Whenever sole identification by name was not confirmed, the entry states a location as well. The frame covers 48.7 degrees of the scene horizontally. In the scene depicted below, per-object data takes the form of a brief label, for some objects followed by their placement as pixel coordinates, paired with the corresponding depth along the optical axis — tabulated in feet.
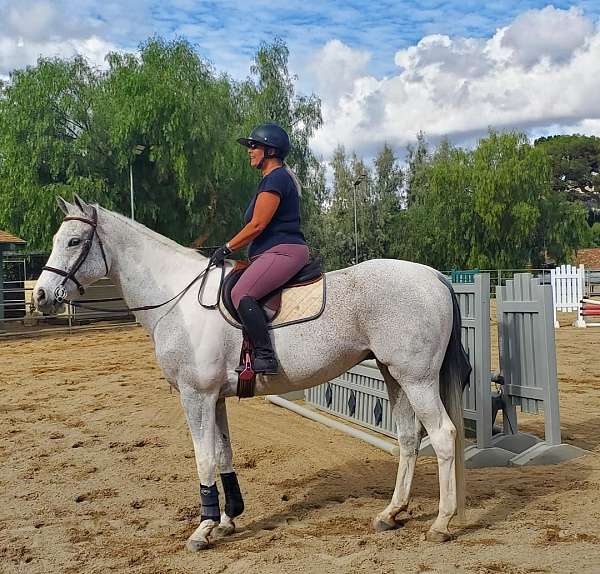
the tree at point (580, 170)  235.40
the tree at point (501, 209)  120.47
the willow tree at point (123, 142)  78.33
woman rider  14.26
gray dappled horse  14.39
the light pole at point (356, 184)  152.76
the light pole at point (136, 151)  79.38
